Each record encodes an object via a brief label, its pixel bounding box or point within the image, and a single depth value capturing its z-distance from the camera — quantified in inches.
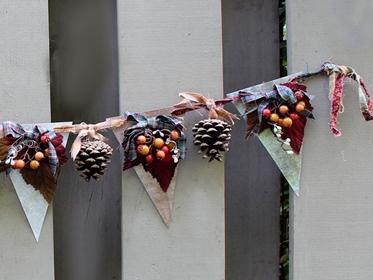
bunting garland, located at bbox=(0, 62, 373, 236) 50.4
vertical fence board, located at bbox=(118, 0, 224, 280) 51.3
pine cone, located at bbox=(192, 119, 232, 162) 50.0
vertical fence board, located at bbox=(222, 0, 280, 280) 55.1
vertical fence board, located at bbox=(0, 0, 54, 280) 50.9
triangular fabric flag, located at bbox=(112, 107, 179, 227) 51.2
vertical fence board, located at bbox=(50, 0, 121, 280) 54.4
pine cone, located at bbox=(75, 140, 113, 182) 49.5
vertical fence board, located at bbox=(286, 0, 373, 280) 51.8
